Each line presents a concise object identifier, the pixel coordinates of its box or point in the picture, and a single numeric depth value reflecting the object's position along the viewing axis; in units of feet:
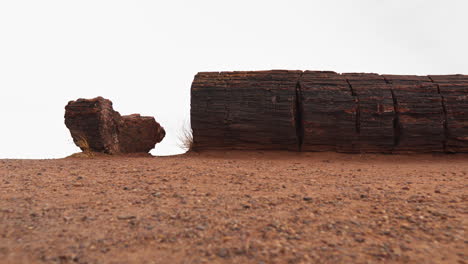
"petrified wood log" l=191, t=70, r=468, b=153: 23.15
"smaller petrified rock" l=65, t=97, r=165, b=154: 24.26
